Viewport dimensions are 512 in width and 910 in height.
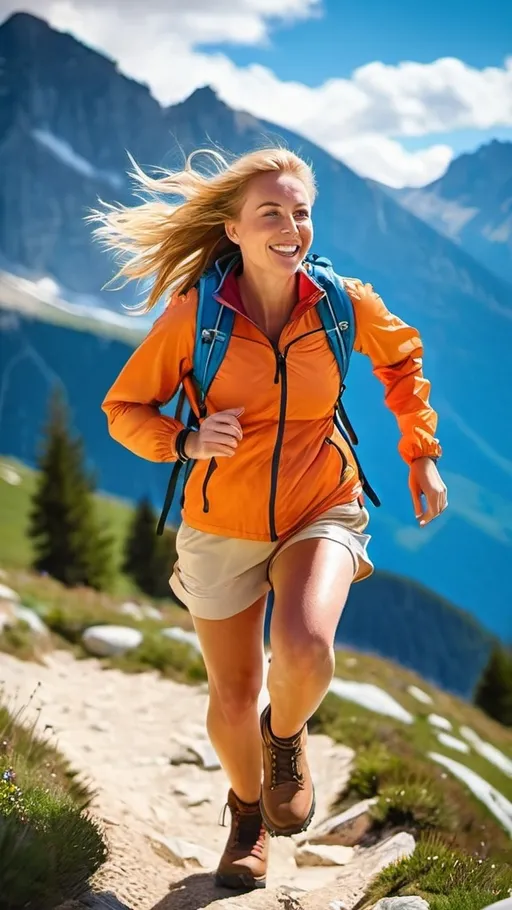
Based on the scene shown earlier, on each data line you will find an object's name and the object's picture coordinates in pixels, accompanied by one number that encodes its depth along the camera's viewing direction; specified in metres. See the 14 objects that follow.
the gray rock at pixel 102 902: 4.07
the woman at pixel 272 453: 4.00
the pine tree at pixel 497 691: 33.78
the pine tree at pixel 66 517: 45.16
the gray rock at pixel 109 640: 10.66
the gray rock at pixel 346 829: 5.94
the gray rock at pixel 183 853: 5.46
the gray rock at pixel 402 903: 3.83
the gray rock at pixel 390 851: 4.88
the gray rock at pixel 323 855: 5.63
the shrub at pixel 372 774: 6.70
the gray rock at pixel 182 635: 11.40
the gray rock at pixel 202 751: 7.69
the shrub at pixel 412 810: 5.88
